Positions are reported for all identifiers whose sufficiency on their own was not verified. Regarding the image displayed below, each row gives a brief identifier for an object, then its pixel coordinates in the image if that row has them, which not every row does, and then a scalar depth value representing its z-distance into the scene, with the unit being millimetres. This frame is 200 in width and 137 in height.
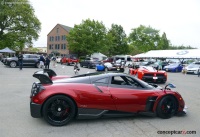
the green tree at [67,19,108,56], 48500
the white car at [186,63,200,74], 22595
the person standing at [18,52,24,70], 19531
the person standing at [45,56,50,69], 21666
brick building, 67000
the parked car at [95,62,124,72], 20266
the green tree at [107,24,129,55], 59016
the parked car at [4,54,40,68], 22500
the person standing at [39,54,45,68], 21691
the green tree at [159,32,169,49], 96356
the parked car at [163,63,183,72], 25844
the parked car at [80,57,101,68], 27388
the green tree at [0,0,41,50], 37191
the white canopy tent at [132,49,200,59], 28759
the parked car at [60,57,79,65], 33031
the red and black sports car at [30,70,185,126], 4391
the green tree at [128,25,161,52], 62069
